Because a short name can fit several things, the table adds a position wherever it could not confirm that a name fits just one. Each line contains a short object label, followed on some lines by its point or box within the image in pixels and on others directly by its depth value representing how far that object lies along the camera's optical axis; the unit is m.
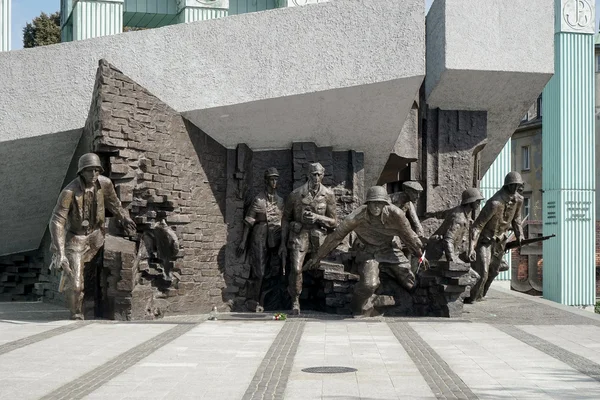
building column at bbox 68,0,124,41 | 19.81
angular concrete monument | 13.34
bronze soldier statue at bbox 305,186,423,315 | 13.09
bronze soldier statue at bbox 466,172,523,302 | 14.98
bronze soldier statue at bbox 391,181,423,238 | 14.19
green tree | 30.30
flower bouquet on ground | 12.70
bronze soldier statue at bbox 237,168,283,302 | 14.71
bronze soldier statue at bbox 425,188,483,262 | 14.05
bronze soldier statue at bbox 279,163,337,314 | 14.16
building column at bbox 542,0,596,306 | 21.56
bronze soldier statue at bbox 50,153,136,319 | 12.25
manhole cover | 7.95
